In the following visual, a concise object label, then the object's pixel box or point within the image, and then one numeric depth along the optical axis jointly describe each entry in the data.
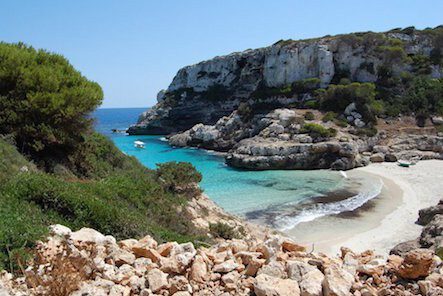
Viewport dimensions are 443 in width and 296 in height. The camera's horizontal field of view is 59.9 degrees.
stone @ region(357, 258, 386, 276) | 5.38
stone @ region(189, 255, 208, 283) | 5.01
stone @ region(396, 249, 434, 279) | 5.12
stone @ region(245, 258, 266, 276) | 5.20
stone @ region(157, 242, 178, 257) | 5.80
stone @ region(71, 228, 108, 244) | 5.89
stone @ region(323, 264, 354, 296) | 4.66
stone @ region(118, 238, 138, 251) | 5.94
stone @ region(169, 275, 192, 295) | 4.77
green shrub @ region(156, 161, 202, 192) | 15.23
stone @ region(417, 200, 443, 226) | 20.71
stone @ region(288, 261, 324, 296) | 4.70
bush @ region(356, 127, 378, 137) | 47.41
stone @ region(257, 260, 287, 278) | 5.08
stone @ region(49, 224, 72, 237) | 5.93
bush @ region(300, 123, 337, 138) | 45.03
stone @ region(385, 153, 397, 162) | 43.09
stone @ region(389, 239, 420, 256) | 15.41
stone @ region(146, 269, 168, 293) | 4.73
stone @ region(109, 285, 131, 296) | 4.53
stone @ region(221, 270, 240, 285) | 4.98
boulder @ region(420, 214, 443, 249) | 15.07
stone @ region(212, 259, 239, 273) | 5.22
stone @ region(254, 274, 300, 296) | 4.62
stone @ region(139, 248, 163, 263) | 5.50
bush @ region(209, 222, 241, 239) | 12.55
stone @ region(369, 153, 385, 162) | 43.25
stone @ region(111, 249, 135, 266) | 5.37
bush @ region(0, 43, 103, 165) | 12.98
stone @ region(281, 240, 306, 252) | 6.37
